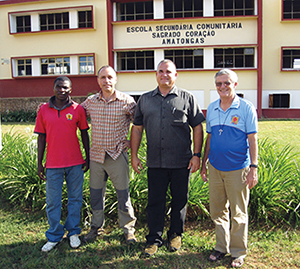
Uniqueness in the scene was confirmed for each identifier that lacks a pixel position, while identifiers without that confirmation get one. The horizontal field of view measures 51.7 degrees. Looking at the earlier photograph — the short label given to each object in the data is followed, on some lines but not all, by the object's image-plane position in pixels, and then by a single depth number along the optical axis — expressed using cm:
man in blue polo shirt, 302
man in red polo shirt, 343
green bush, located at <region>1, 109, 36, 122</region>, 1750
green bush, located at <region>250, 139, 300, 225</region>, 396
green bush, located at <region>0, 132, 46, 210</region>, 457
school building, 1720
